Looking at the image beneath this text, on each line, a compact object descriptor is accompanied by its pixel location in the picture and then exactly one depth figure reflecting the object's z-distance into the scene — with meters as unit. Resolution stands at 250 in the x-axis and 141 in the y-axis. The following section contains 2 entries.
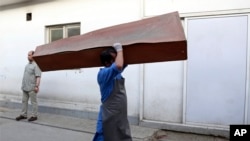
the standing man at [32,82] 6.37
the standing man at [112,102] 2.85
